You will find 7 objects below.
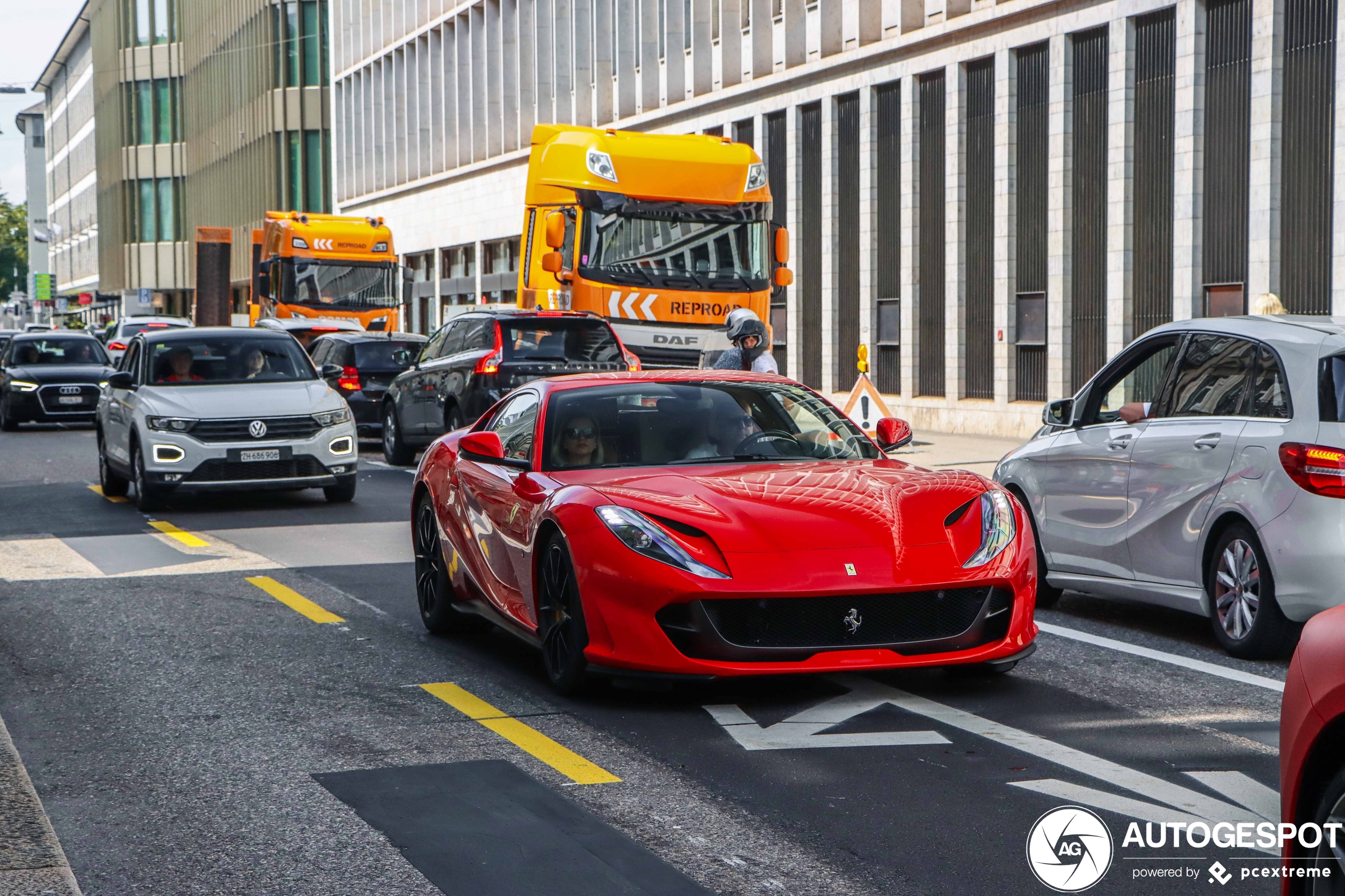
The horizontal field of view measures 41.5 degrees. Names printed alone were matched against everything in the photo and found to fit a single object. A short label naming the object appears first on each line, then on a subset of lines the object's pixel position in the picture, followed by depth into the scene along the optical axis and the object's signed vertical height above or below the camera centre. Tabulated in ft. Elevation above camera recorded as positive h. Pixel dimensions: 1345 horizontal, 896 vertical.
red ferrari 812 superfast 22.03 -2.44
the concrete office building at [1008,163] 69.97 +9.00
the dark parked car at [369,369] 80.74 -0.45
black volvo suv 63.82 +0.08
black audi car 98.12 -0.94
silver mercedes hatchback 25.54 -2.03
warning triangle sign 65.72 -1.85
